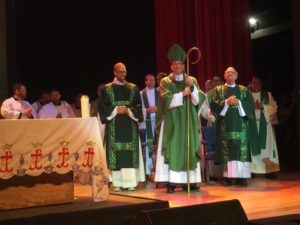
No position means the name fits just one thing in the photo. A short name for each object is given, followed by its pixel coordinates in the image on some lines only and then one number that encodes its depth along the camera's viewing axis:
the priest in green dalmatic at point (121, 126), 7.72
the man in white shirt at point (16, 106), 8.74
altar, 4.72
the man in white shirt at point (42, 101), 10.49
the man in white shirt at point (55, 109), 10.30
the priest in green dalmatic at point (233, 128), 8.10
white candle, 5.19
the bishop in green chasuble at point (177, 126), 7.36
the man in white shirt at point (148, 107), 9.40
